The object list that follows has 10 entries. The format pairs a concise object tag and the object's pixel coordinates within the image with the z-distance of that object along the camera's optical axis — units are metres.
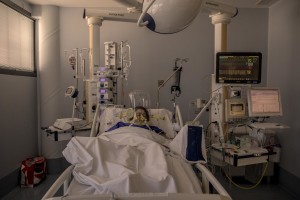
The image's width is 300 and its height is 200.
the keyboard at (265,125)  2.55
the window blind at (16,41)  3.13
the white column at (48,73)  3.77
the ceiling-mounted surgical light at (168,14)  1.19
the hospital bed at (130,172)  1.32
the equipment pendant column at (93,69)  3.26
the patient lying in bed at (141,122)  2.71
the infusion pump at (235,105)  2.78
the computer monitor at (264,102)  2.73
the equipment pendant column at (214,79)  2.86
